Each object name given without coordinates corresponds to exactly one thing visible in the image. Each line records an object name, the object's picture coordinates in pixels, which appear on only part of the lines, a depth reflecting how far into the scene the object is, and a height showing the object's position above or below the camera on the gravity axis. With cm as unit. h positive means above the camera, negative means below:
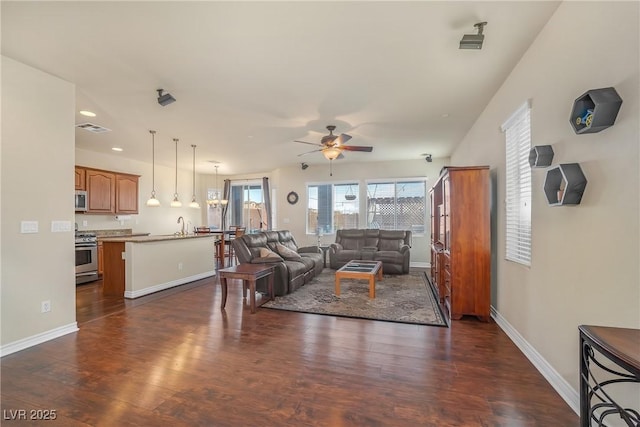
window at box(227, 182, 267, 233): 956 +27
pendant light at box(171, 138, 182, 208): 564 +23
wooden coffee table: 428 -93
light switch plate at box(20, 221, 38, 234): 280 -12
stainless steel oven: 548 -86
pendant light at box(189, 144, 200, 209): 598 +28
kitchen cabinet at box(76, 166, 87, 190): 575 +74
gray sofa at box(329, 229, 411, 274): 618 -84
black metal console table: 104 -55
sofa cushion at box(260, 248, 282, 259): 468 -66
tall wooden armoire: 338 -35
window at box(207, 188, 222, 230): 975 +7
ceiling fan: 432 +106
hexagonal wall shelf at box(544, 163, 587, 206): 178 +19
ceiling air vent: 466 +148
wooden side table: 375 -84
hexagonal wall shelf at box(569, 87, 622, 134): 152 +58
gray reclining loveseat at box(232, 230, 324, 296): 450 -78
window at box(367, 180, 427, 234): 743 +23
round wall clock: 841 +48
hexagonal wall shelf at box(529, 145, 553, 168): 215 +44
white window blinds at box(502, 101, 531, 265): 265 +28
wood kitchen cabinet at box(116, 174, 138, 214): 666 +51
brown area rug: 360 -130
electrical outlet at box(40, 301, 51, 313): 295 -97
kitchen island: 454 -87
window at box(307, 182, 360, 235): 796 +19
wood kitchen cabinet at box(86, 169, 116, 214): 601 +52
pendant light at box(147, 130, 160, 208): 525 +134
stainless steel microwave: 571 +30
